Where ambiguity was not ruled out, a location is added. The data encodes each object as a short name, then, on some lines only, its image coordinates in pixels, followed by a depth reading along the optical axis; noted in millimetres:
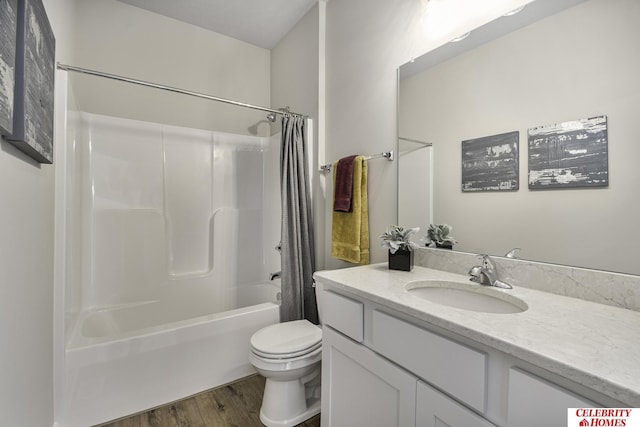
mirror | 825
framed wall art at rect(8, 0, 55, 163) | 731
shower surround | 1480
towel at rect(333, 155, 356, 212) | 1685
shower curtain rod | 1388
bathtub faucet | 2199
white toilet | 1359
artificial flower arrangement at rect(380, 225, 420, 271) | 1290
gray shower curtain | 1926
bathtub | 1401
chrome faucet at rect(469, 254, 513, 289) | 1039
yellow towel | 1649
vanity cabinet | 581
